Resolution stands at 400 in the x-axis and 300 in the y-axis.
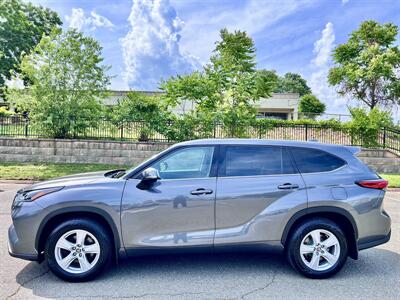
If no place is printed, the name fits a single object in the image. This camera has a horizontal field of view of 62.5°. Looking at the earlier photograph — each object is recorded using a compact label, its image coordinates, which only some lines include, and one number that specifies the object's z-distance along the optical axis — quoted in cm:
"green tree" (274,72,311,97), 7469
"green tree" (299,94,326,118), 4234
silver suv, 372
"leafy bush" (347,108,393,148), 1556
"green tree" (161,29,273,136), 1548
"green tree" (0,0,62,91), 2712
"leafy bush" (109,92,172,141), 1489
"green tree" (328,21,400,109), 2655
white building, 4028
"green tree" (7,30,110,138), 1435
